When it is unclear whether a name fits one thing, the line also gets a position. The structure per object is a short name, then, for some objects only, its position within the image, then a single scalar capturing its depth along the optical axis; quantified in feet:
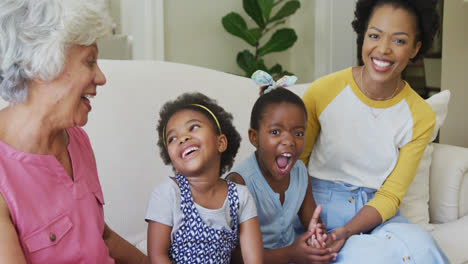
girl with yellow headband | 4.65
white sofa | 6.18
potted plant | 12.82
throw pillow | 7.20
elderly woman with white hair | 3.68
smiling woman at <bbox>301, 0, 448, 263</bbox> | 5.88
